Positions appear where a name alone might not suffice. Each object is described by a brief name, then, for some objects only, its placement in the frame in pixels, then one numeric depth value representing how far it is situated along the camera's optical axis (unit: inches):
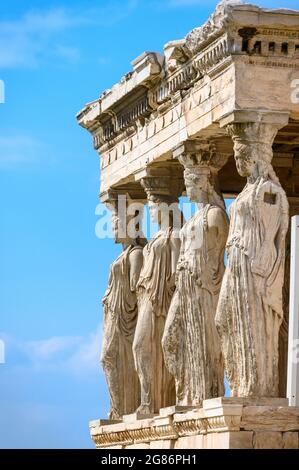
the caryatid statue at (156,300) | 1259.8
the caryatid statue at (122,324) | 1331.2
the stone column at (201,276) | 1178.0
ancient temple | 1104.8
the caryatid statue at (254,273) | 1104.2
